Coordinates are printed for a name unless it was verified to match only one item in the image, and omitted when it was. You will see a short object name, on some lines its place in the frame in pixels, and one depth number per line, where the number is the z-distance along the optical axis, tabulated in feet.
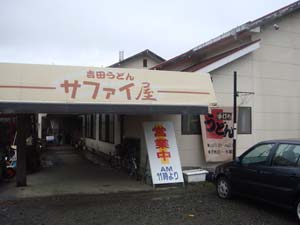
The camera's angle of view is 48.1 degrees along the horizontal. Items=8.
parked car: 20.02
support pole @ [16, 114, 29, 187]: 29.14
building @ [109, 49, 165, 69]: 75.77
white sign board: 30.53
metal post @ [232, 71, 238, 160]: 32.65
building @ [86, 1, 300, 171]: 34.73
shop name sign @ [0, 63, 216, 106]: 25.73
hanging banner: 34.50
